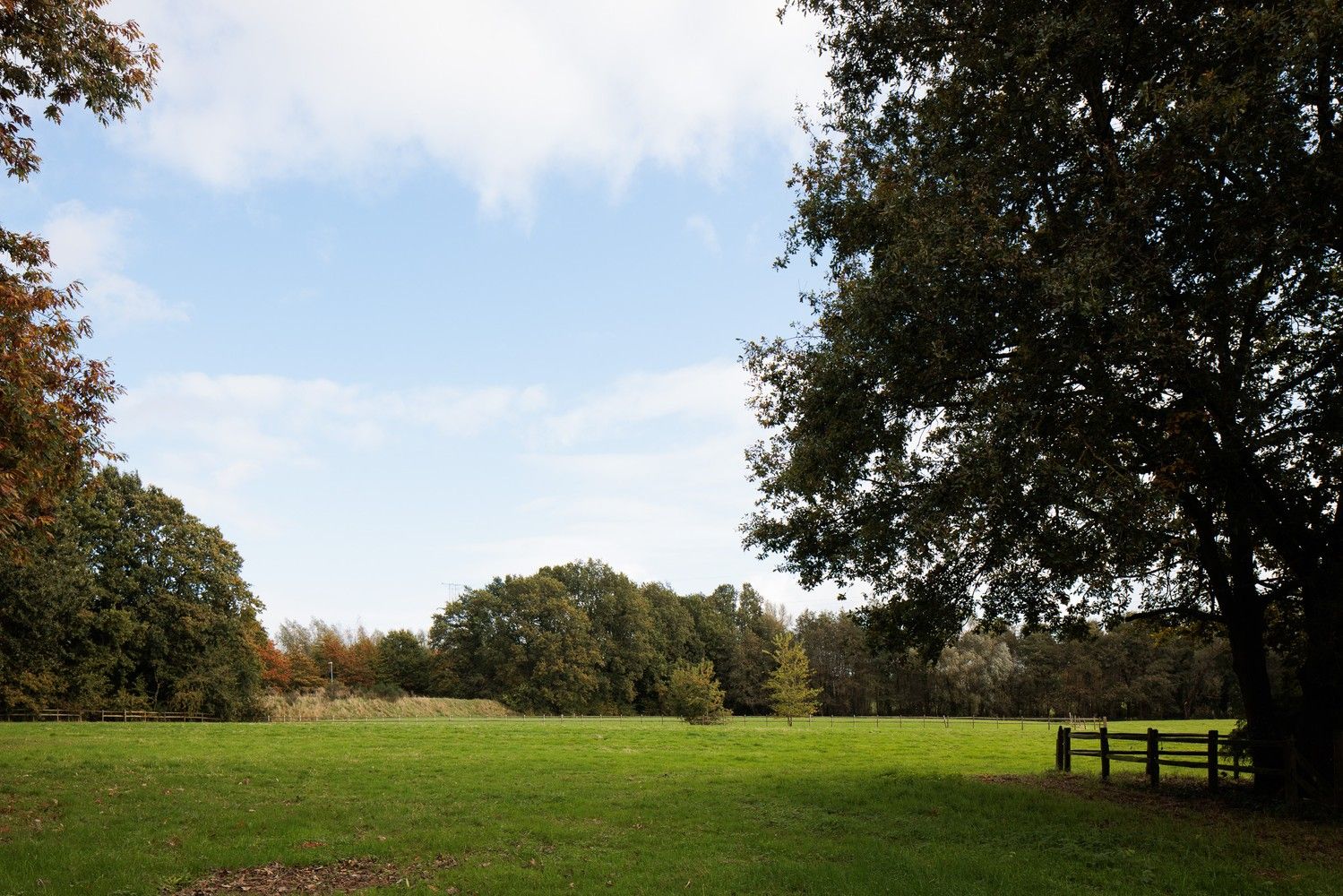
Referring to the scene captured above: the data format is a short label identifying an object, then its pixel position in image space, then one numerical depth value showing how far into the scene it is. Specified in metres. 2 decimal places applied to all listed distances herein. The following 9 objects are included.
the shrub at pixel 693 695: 49.72
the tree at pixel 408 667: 95.81
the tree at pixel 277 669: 86.94
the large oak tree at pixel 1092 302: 11.40
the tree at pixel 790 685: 60.19
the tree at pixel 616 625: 99.38
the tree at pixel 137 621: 47.03
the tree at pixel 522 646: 90.25
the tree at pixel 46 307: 11.05
